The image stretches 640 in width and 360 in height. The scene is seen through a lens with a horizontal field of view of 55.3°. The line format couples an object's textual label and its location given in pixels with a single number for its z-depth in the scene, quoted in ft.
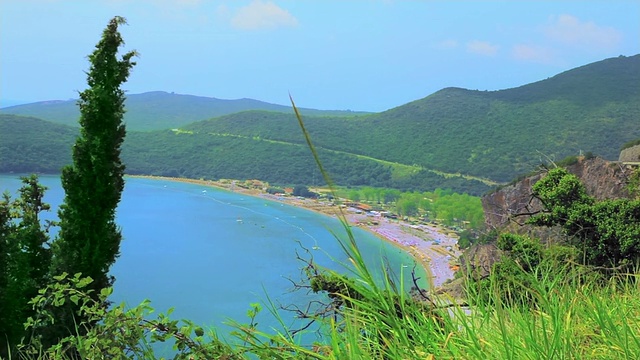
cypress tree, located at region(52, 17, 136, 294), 20.01
